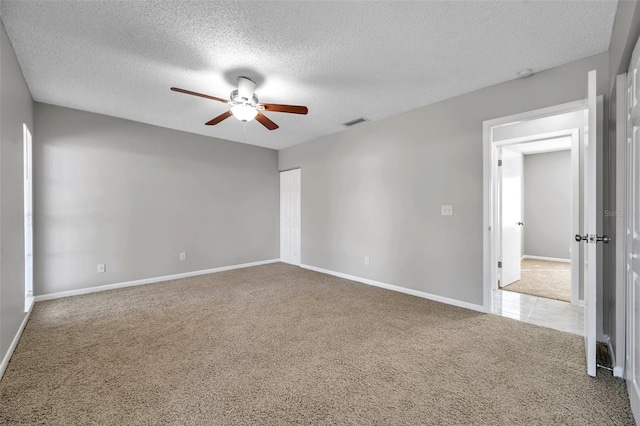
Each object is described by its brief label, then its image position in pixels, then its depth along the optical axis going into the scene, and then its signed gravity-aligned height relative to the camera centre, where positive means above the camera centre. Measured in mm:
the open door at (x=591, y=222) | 1829 -78
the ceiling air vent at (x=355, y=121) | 4164 +1386
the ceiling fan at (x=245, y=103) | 2779 +1101
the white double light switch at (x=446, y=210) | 3402 +12
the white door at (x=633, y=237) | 1445 -146
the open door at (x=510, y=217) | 4168 -95
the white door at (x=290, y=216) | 5801 -99
